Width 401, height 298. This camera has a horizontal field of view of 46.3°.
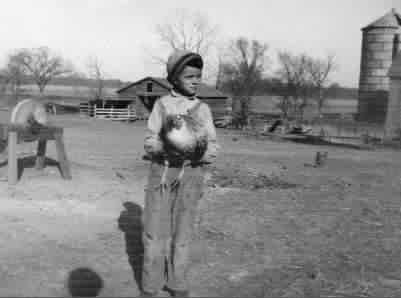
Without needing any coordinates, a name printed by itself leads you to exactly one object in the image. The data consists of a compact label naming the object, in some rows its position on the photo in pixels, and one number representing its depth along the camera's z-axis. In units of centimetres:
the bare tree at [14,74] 6266
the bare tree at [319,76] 5962
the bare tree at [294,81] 5238
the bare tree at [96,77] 8001
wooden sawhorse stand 796
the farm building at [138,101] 4136
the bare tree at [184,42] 5750
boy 341
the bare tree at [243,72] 5391
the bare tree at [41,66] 7500
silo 3953
